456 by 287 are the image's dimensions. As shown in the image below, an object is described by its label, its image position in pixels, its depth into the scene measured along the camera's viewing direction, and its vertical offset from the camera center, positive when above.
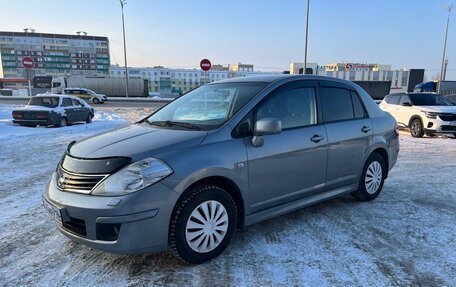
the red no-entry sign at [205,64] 20.20 +1.18
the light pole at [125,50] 40.88 +4.19
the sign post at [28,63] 25.20 +1.42
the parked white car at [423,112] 11.98 -0.90
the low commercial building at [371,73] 78.81 +3.34
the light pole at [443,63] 34.38 +2.39
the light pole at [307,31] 26.94 +4.21
